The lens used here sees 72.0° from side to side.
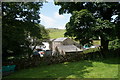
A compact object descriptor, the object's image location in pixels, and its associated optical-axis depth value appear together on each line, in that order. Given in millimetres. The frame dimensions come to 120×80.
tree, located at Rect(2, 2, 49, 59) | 6604
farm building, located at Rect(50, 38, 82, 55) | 17713
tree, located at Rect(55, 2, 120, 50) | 10124
